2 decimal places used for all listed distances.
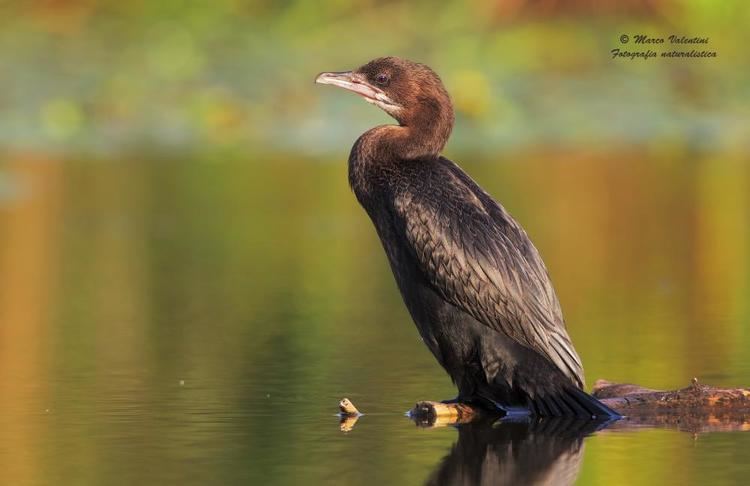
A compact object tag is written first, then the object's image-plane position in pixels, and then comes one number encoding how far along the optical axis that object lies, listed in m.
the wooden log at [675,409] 18.66
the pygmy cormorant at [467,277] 19.66
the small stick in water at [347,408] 19.16
